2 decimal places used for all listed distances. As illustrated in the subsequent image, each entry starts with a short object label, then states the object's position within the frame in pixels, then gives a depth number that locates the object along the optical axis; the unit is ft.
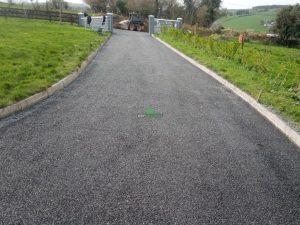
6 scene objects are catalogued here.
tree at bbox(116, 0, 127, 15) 176.45
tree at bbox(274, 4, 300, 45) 143.54
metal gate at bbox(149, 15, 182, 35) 109.50
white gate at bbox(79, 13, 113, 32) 95.04
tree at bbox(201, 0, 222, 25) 184.55
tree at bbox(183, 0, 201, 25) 177.17
